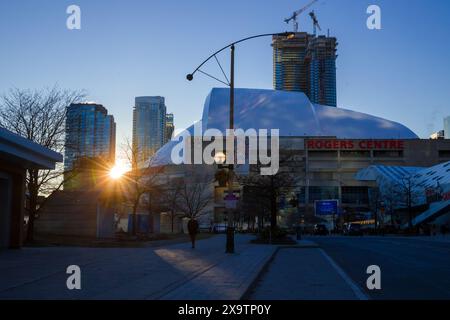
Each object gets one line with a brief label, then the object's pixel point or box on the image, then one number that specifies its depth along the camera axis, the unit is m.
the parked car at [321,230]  82.00
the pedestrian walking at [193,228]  29.90
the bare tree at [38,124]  32.56
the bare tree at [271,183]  43.72
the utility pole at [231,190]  25.16
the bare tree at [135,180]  43.72
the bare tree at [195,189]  78.00
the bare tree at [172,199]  64.50
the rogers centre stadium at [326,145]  129.50
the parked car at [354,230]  80.50
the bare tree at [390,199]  94.11
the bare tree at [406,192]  91.91
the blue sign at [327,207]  99.31
